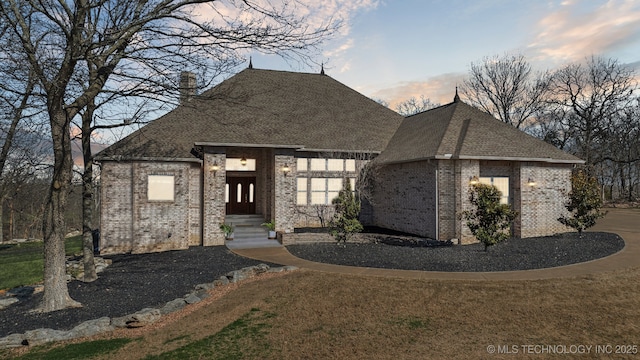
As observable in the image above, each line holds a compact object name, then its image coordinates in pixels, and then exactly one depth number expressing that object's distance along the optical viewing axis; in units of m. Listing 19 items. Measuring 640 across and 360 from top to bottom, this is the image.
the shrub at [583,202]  14.26
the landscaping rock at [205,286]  9.08
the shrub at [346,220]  13.68
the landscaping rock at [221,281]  9.49
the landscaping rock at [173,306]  7.57
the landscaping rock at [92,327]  6.46
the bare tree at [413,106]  50.97
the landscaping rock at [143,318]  6.93
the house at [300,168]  14.01
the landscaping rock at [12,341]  6.00
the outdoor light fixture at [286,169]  16.11
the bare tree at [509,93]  39.34
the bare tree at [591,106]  39.59
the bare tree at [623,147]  41.91
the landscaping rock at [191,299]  8.14
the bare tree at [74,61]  7.34
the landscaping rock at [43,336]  6.11
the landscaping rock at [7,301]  8.27
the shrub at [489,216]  12.05
